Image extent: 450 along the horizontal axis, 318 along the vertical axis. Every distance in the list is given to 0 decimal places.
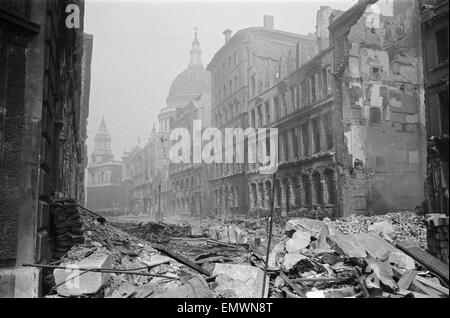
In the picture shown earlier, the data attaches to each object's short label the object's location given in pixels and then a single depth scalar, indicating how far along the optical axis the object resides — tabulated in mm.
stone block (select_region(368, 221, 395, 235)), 13266
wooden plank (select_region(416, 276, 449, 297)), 6195
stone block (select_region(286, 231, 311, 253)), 9352
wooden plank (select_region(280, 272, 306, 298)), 6548
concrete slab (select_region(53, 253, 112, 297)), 6074
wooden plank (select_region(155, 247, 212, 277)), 7738
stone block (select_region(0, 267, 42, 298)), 5754
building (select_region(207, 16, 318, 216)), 32781
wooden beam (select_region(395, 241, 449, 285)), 6741
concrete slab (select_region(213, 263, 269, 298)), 6617
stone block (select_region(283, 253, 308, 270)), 8000
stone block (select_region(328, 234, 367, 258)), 8281
